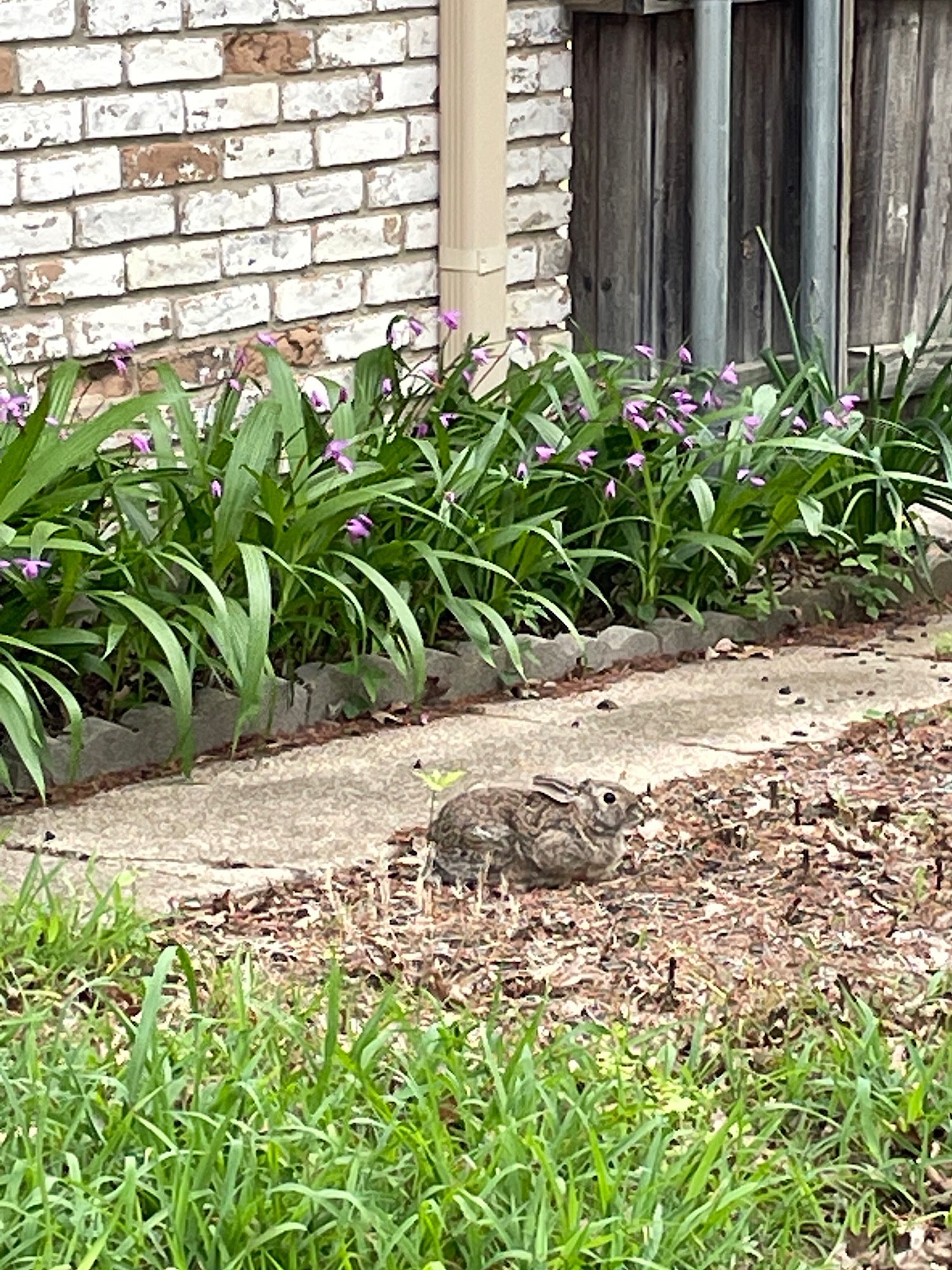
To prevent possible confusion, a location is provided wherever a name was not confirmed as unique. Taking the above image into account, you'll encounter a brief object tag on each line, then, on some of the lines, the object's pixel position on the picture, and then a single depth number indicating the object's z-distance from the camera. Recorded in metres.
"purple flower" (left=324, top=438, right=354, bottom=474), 5.46
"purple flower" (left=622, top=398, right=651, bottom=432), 6.25
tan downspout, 6.71
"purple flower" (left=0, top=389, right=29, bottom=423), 5.39
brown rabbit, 4.29
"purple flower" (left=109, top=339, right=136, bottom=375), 5.70
